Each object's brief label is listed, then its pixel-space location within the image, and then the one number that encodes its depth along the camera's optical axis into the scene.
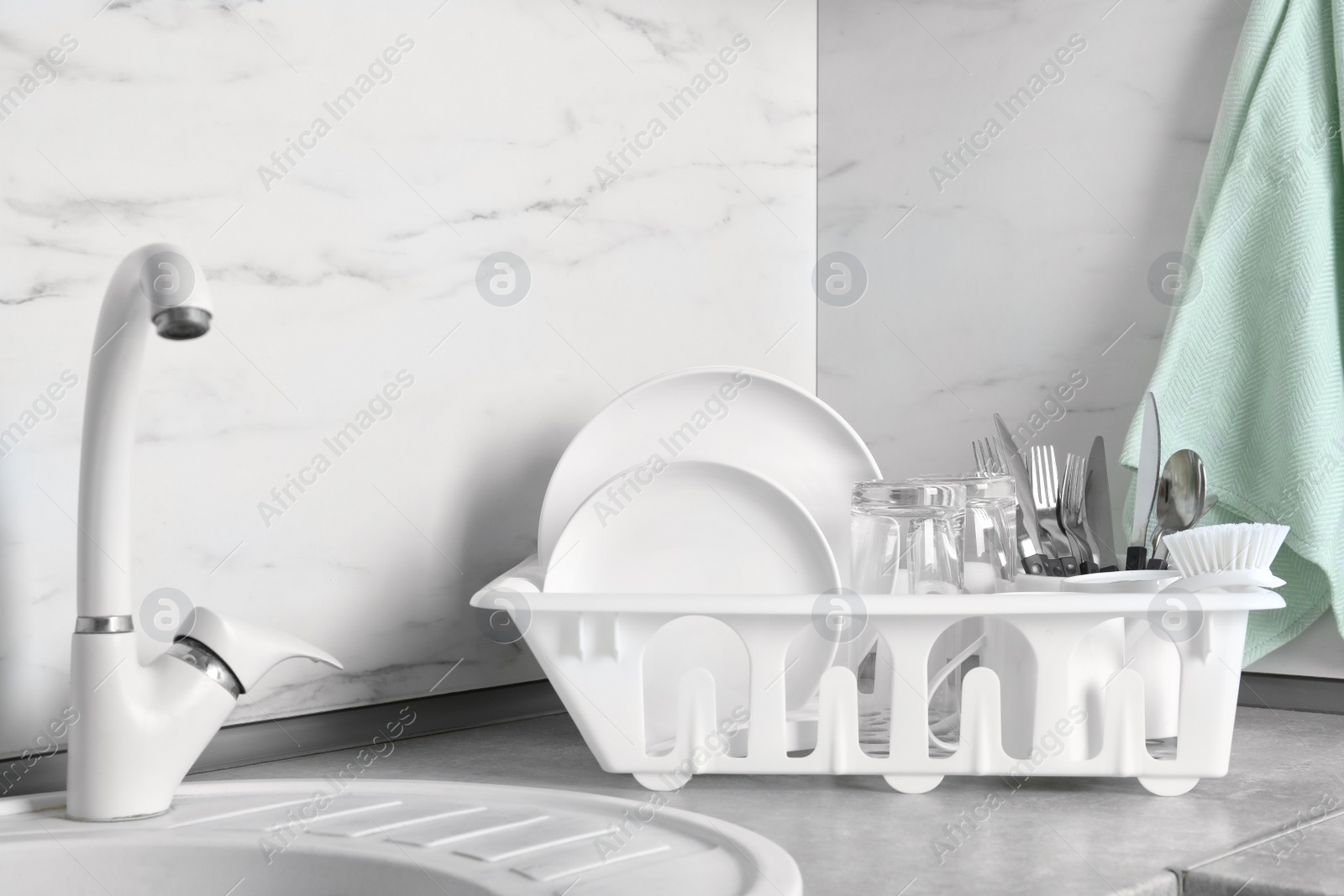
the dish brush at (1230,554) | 0.72
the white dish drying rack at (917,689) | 0.71
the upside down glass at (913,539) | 0.80
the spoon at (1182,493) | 0.87
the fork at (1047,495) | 0.87
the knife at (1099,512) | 0.87
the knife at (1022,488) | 0.87
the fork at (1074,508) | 0.86
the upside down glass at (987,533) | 0.81
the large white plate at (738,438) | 0.93
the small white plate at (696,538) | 0.85
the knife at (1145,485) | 0.82
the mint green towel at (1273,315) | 0.91
